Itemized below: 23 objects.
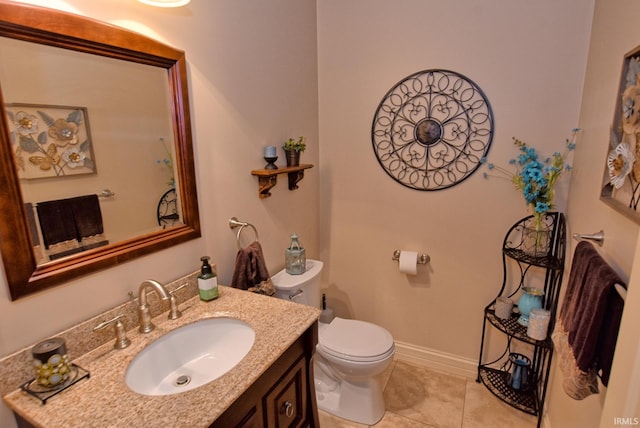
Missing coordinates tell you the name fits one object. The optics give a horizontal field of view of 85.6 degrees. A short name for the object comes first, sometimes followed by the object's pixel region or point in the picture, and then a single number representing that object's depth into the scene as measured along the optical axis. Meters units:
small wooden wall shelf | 1.78
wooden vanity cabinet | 1.01
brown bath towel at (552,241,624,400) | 1.01
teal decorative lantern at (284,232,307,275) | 1.94
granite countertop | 0.84
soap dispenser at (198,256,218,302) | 1.41
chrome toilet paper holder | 2.29
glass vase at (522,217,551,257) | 1.83
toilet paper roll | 2.24
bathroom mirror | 0.91
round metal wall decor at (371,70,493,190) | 2.01
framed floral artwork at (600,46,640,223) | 1.00
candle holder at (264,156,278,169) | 1.82
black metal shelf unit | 1.85
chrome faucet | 1.18
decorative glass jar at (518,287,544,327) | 1.91
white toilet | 1.85
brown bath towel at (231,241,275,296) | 1.63
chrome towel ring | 1.67
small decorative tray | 0.91
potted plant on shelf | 2.01
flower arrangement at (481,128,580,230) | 1.77
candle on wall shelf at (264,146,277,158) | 1.81
